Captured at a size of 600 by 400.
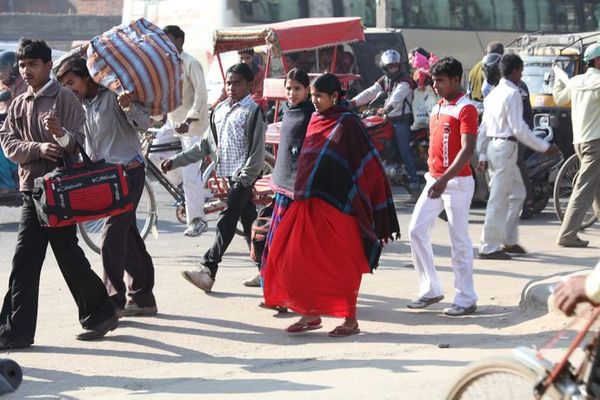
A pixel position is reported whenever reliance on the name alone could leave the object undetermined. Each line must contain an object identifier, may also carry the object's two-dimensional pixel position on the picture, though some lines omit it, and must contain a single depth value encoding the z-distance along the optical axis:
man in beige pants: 10.79
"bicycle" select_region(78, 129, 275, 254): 11.03
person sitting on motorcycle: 15.13
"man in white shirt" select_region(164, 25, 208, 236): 11.38
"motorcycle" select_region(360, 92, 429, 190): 14.09
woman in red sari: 7.75
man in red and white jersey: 8.33
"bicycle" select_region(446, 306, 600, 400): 4.07
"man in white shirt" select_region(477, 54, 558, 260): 10.45
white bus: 23.67
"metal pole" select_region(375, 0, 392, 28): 23.27
